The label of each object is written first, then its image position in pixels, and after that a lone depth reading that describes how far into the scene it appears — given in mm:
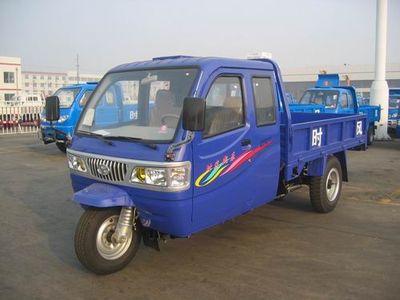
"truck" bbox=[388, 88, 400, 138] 17328
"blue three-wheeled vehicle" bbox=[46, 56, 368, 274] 4148
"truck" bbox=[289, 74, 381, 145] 14239
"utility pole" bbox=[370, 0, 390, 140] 17516
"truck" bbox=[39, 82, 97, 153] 12836
